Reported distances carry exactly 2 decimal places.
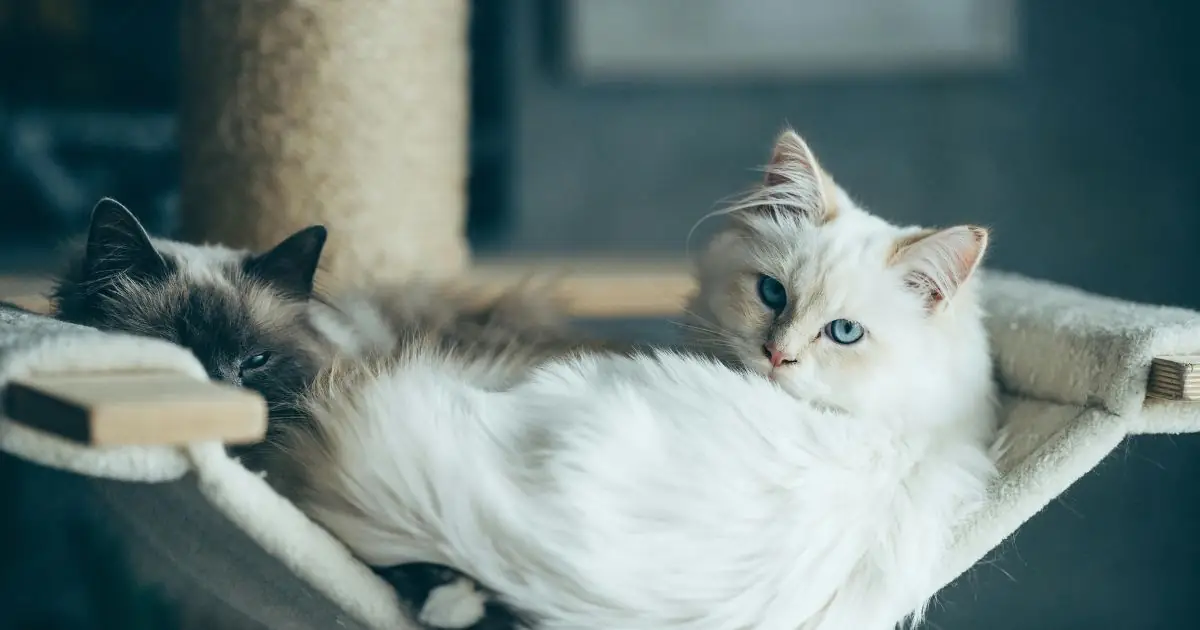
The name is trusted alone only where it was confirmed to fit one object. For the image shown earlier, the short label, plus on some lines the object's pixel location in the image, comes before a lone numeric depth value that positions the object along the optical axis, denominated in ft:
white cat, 2.74
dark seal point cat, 3.35
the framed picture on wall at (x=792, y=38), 8.51
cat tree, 2.46
